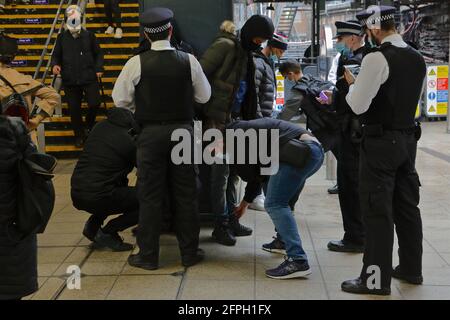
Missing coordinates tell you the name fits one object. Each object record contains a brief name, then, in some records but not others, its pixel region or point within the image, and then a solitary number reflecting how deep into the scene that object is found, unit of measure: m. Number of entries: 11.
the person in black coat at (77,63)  8.91
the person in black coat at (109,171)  4.68
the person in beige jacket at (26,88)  4.98
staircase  9.73
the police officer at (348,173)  4.60
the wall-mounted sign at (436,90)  13.59
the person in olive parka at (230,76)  4.67
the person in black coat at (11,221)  2.74
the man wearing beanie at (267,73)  5.36
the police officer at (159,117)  4.27
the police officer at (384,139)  3.67
